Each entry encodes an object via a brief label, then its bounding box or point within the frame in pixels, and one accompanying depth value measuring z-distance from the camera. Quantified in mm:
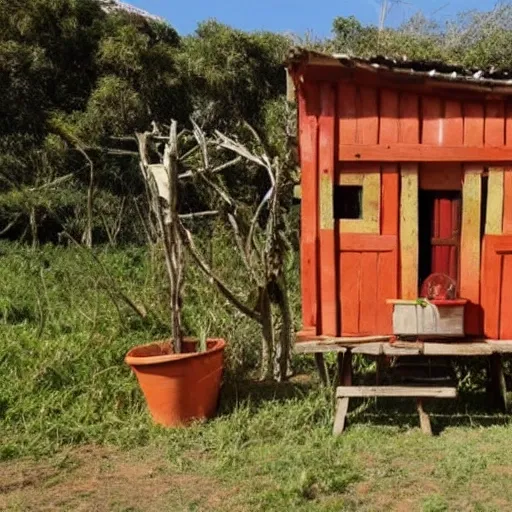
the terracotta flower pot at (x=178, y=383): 6008
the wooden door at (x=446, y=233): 6039
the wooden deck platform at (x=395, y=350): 5816
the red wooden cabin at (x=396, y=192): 5867
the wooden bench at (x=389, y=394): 5965
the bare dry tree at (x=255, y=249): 6270
